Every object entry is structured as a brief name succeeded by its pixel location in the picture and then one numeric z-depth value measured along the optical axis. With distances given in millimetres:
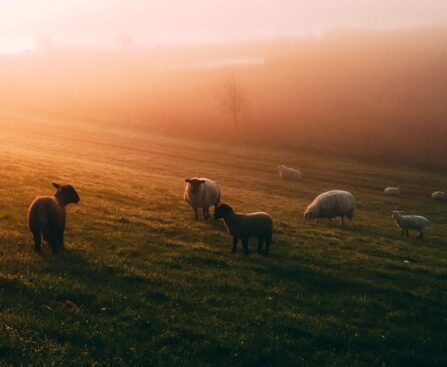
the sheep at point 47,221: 13445
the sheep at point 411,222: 25578
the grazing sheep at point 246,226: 16500
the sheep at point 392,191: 42250
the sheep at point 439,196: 41531
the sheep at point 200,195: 22266
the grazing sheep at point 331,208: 26688
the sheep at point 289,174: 46906
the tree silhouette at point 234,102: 86312
